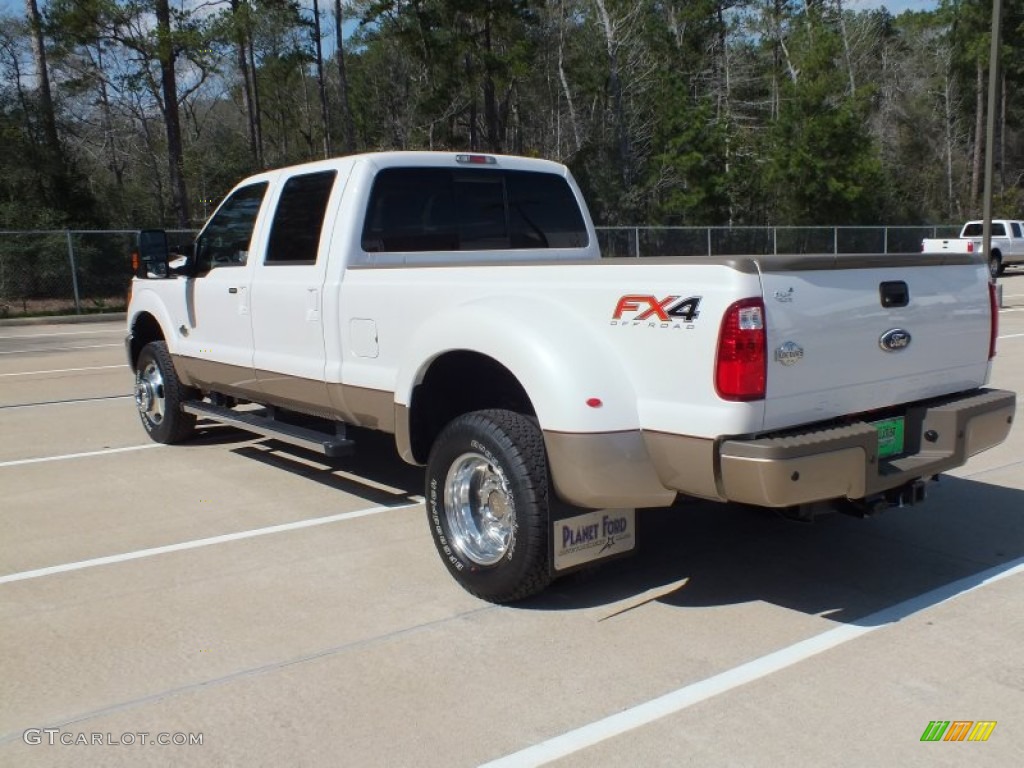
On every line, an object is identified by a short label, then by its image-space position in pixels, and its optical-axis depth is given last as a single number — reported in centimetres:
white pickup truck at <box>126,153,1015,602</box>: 380
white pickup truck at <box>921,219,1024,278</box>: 3378
